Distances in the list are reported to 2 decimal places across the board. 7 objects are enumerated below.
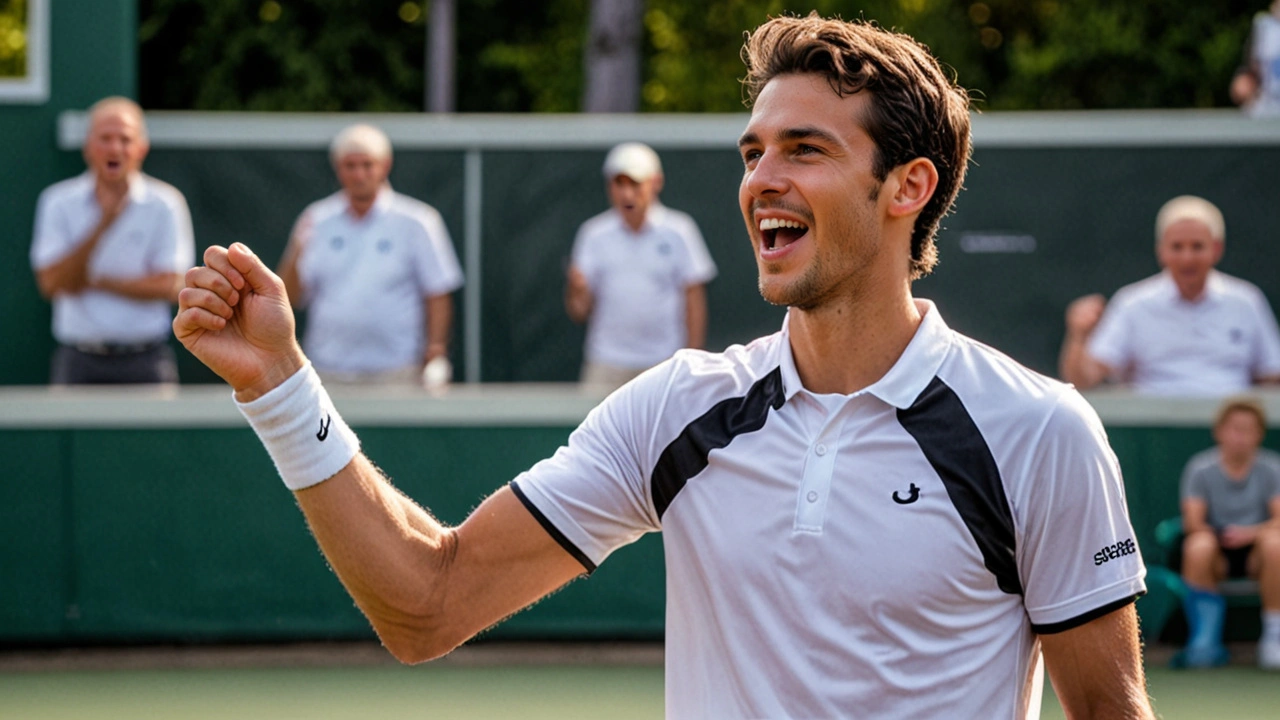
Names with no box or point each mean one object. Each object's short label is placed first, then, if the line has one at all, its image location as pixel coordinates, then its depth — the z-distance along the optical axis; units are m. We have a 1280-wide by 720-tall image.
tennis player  2.76
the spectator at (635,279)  10.27
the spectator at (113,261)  9.51
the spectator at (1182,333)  9.40
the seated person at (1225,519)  8.77
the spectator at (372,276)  9.81
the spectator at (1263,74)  12.57
